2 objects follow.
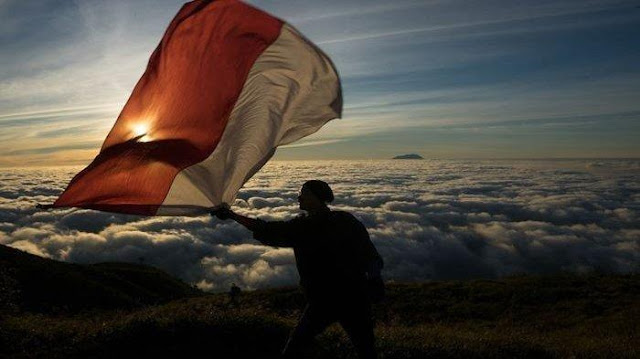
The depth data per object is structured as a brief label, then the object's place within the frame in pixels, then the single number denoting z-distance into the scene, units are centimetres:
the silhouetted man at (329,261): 629
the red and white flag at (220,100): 671
